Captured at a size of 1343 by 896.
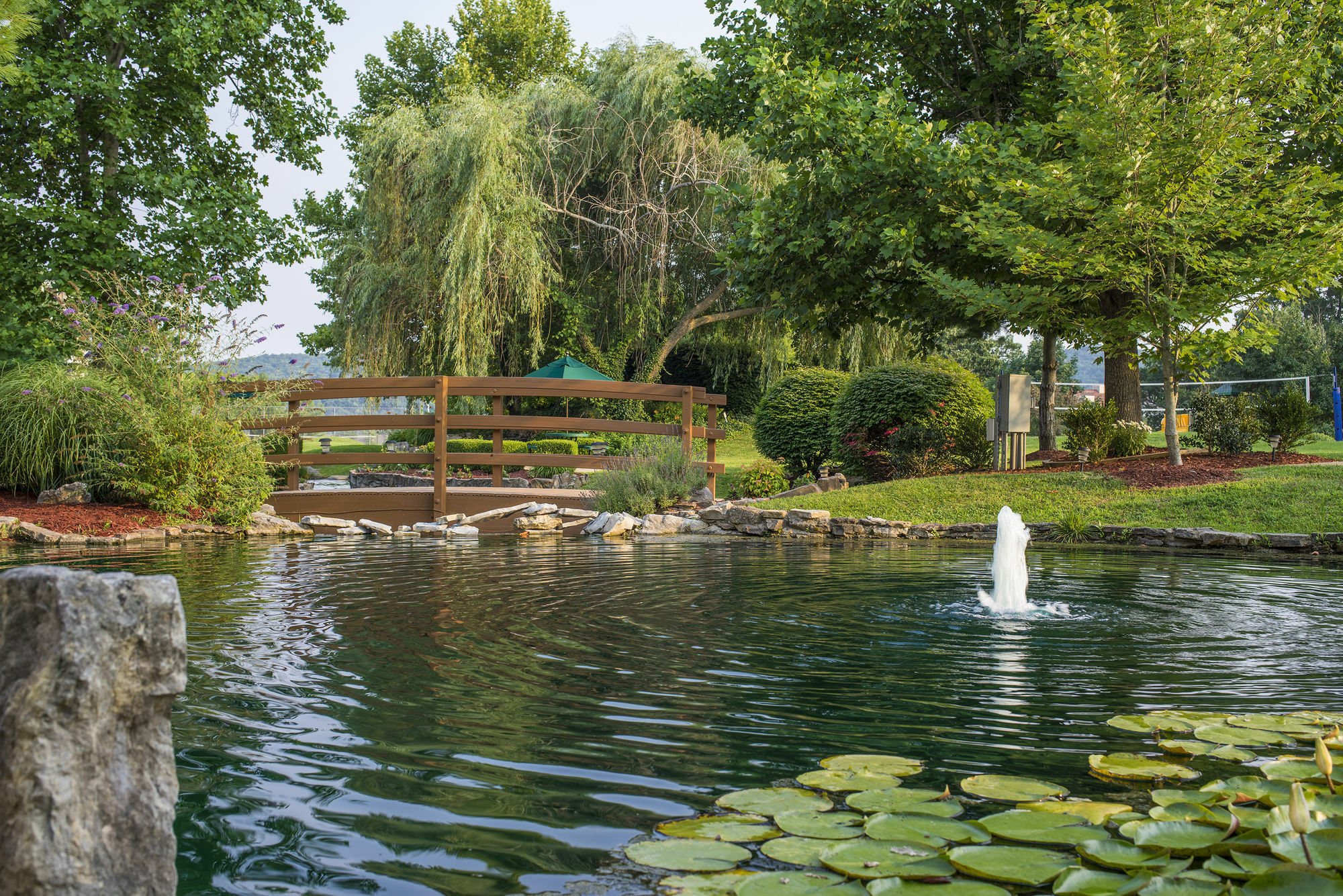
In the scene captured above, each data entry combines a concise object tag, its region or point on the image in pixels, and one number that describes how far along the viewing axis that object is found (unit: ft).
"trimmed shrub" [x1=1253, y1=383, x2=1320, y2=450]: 38.06
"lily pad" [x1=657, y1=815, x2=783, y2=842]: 5.99
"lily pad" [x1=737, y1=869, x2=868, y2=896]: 5.20
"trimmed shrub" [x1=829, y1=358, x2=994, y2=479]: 40.81
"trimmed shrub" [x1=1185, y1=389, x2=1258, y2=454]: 37.37
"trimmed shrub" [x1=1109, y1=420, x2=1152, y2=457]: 39.14
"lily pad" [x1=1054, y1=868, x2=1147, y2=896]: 5.06
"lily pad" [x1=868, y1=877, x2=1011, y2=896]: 5.16
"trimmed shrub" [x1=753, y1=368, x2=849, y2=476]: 47.32
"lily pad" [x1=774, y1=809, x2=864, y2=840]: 6.04
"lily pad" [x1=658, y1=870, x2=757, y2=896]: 5.23
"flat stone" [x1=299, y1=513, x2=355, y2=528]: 33.37
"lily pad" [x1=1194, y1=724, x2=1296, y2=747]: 7.88
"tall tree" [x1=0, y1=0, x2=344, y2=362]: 43.06
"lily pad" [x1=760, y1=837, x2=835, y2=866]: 5.68
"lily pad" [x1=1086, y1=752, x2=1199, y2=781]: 7.08
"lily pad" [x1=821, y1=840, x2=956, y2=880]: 5.41
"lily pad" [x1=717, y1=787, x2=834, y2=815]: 6.50
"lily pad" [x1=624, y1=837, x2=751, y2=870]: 5.55
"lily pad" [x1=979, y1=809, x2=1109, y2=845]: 5.80
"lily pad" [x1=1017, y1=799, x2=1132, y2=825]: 6.18
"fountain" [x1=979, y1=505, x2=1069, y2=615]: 15.81
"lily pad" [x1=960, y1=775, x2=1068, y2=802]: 6.64
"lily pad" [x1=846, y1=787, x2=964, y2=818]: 6.36
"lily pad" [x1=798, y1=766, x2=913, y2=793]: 6.89
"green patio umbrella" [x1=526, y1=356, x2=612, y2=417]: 56.70
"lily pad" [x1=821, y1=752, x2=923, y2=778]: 7.27
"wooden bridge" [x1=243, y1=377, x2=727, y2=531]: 37.58
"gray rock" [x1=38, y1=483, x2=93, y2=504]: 29.96
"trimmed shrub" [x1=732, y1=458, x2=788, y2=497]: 42.96
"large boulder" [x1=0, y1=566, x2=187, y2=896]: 4.27
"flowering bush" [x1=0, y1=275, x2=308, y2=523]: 29.58
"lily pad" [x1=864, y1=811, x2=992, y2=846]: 5.85
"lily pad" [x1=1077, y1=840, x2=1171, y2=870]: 5.42
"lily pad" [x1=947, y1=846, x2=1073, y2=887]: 5.29
